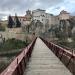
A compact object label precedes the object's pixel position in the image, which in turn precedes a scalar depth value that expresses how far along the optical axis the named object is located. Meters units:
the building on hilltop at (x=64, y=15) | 62.20
